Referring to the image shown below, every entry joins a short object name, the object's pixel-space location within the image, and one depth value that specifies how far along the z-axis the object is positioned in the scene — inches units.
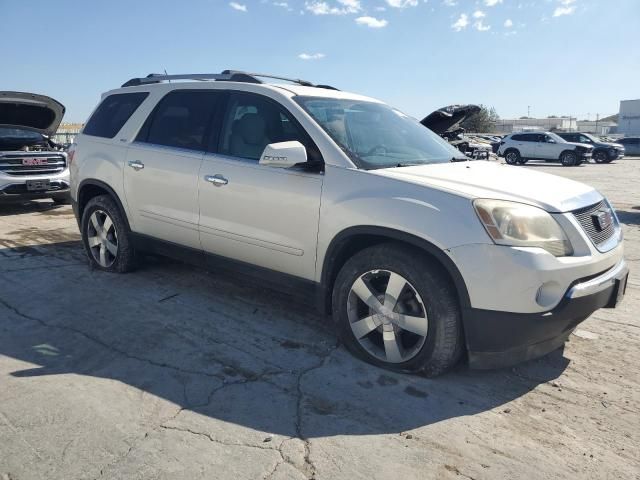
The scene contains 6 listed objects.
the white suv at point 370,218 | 114.6
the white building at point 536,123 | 3527.8
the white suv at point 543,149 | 1039.6
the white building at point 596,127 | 3193.9
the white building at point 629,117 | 2471.0
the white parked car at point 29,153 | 338.6
